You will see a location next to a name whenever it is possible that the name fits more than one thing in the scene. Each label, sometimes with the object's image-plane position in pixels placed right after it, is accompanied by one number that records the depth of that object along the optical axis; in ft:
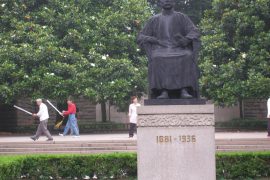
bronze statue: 38.70
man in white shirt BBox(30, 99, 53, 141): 69.35
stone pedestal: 36.70
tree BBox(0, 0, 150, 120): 91.35
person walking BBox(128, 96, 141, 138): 70.28
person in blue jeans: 77.15
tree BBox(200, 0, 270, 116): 89.45
